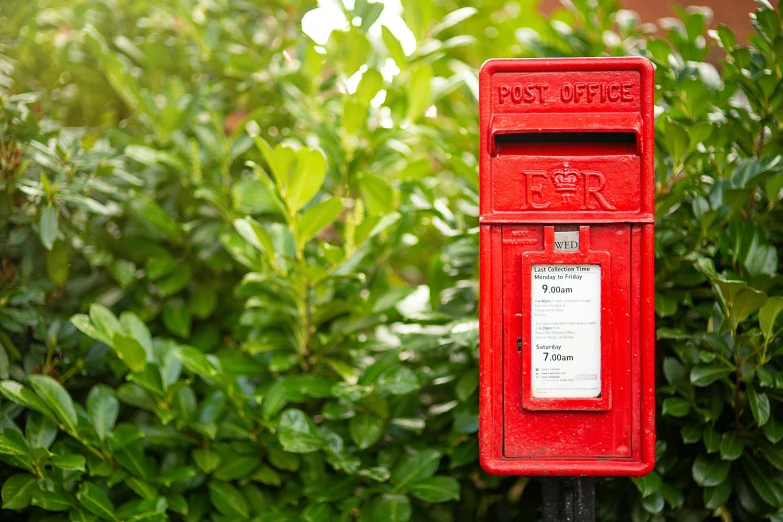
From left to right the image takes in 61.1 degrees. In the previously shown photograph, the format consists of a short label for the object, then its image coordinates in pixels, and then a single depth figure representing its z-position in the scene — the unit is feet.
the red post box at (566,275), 5.12
